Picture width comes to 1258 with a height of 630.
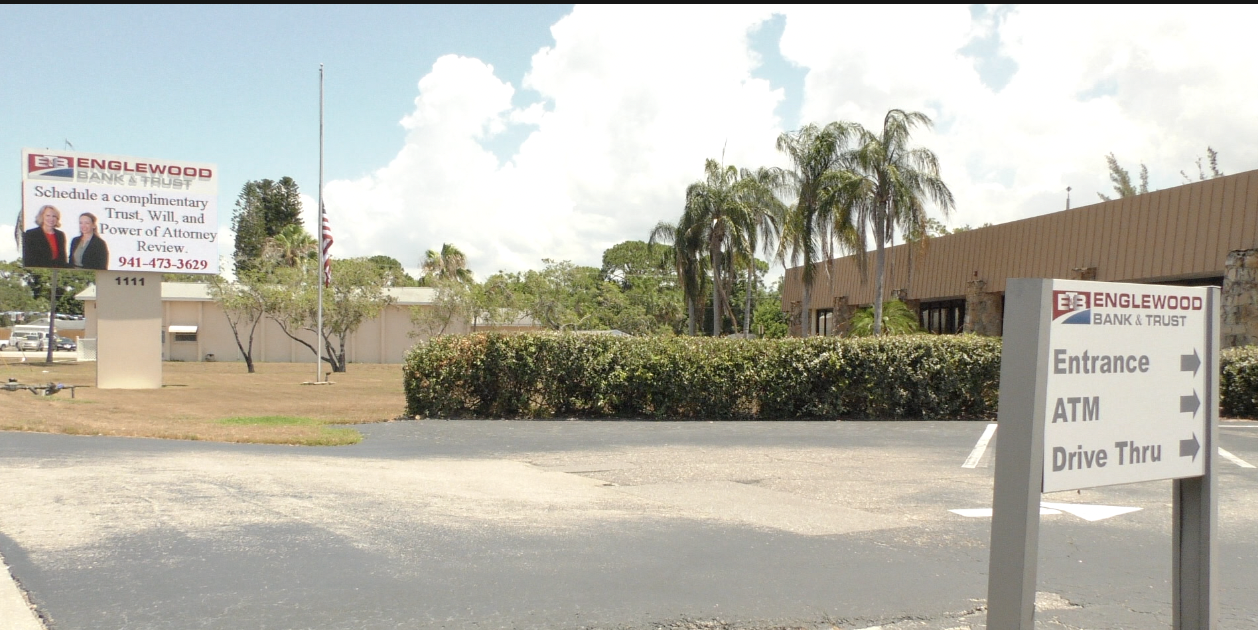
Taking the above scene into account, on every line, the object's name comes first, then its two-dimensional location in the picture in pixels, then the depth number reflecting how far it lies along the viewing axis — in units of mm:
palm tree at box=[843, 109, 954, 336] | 30328
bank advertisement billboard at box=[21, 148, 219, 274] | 28328
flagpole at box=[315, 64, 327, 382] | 32812
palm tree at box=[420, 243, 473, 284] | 67875
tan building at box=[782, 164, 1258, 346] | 19766
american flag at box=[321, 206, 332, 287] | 33781
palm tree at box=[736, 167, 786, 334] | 40500
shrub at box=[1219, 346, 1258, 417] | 18016
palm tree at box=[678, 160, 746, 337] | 40844
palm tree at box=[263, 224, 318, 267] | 64125
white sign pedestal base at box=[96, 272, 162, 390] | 30016
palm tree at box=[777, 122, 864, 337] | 30781
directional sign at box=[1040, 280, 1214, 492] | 3781
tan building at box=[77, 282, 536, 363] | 54219
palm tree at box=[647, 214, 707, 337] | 41906
